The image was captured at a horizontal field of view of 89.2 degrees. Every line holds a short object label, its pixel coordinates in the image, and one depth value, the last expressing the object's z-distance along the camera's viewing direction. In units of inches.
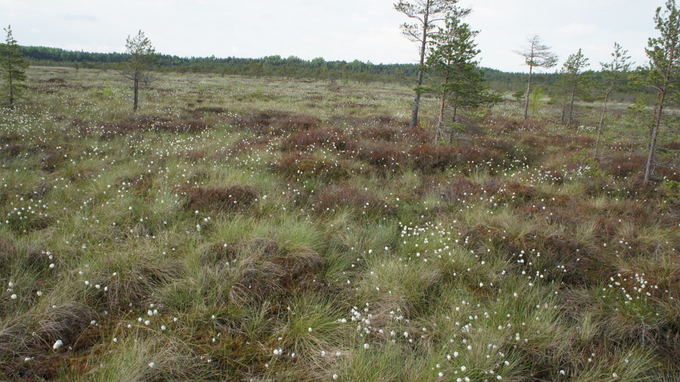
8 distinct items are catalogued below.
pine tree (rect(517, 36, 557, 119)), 1179.9
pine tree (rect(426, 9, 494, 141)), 475.5
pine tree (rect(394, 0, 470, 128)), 634.7
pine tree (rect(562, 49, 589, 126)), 981.2
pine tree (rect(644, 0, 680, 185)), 334.6
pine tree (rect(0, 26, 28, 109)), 651.5
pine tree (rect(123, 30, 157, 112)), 731.4
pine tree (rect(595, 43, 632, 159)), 495.7
